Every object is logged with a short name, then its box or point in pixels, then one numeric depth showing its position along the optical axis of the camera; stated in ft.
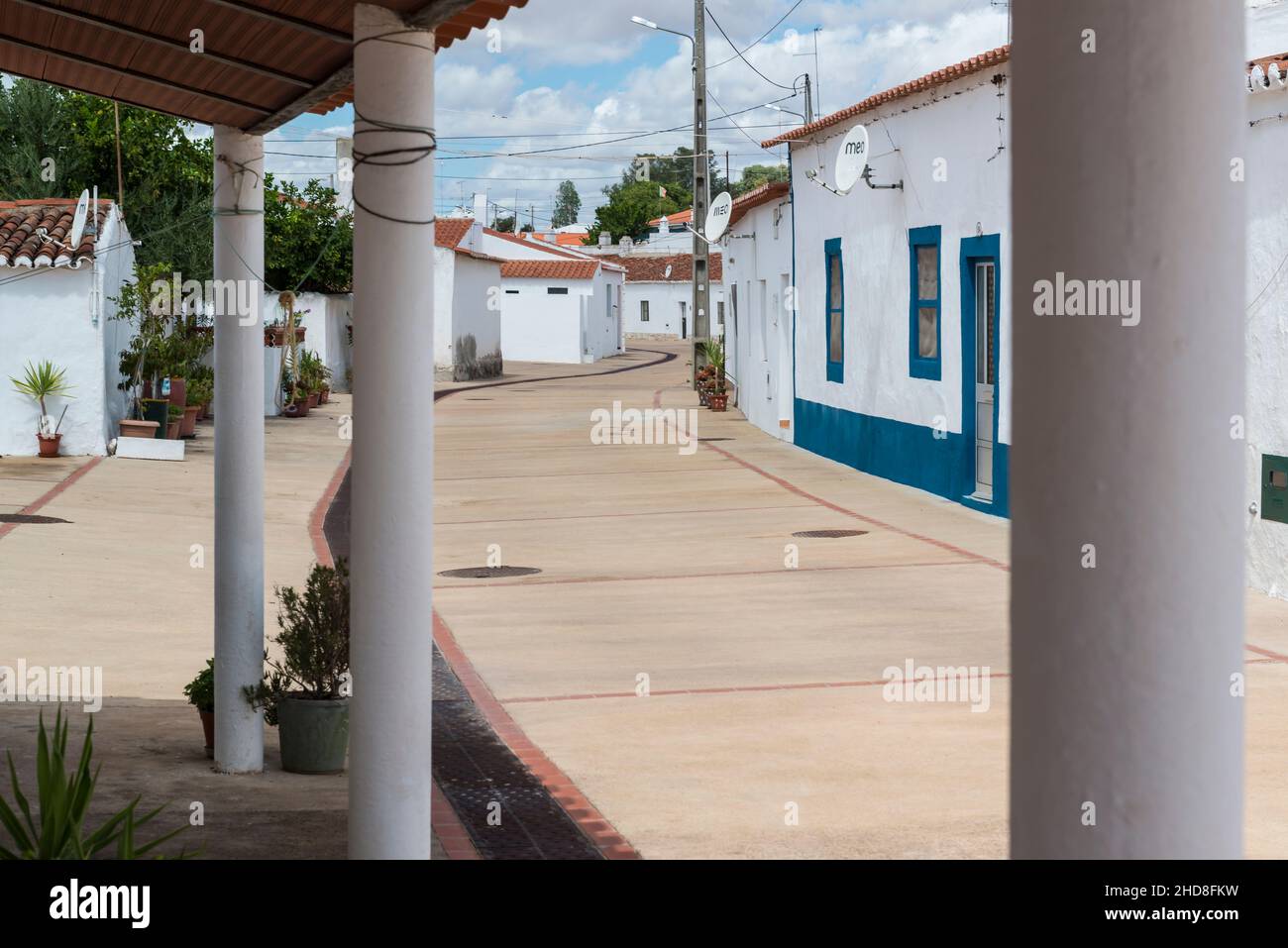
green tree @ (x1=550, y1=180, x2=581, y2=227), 588.50
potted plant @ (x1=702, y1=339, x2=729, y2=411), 108.27
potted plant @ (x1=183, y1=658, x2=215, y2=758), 24.97
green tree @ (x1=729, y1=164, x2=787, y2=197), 385.70
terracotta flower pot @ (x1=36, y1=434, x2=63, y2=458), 68.74
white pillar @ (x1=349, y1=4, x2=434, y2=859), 16.26
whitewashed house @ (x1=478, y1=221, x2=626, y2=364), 198.70
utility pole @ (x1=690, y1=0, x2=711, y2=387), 111.24
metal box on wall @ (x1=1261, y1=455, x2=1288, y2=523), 36.04
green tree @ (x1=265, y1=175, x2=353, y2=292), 119.34
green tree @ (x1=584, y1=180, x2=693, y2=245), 352.49
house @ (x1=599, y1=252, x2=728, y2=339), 268.21
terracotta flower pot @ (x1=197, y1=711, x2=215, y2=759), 25.00
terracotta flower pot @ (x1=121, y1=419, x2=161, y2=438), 71.15
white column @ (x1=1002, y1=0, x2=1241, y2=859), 6.98
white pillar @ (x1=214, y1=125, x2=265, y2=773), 24.07
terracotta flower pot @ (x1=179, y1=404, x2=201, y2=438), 78.59
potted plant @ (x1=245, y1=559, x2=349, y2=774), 24.06
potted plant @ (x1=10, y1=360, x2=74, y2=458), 68.28
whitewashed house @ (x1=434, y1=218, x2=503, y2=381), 143.95
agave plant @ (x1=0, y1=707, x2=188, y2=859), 15.42
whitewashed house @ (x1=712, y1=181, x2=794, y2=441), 87.04
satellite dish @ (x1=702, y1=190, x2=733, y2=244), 86.89
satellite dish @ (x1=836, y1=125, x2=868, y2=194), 61.93
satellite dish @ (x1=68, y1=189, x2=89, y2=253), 69.41
